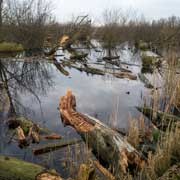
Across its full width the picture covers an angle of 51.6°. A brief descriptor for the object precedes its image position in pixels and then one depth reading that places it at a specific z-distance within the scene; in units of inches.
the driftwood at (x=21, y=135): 148.2
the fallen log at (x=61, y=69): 371.5
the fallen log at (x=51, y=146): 139.0
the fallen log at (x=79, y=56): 452.0
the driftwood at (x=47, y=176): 91.7
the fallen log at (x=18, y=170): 97.6
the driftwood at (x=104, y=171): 109.0
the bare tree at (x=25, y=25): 550.0
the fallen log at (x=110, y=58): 461.3
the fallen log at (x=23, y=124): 158.5
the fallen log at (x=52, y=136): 157.2
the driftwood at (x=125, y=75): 334.0
